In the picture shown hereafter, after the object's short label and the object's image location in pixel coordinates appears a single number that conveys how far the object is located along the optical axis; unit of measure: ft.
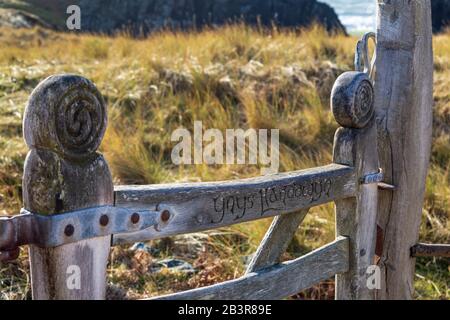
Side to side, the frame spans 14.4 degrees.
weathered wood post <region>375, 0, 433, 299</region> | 15.70
